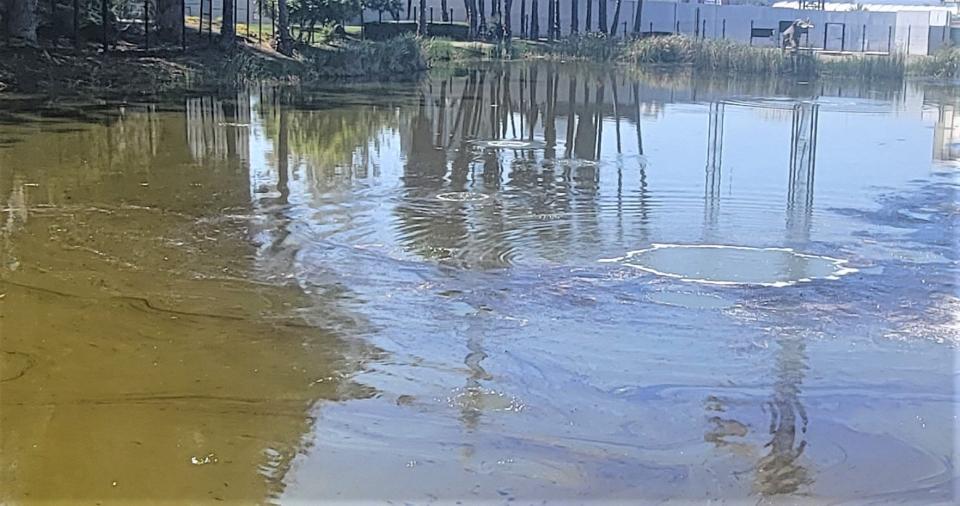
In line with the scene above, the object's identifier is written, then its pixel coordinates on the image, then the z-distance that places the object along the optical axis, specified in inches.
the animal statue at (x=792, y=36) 1547.7
